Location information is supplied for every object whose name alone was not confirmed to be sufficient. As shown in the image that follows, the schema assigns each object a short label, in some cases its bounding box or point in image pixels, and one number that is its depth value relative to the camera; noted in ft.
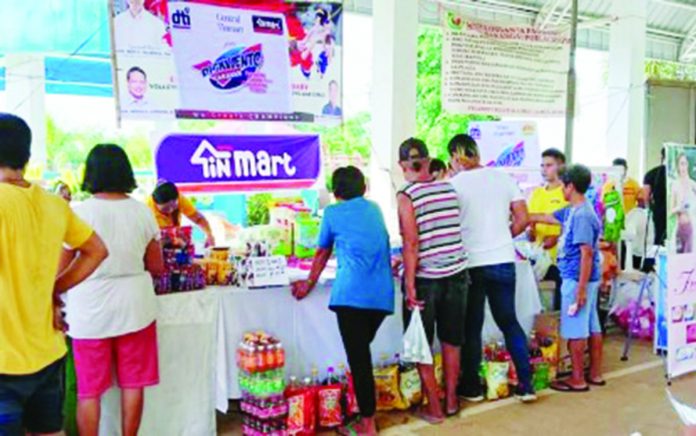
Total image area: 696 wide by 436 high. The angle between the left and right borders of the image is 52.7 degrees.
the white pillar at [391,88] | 17.87
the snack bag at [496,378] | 13.07
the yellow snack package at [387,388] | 12.13
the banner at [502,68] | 17.75
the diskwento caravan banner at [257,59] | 13.14
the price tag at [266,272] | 11.03
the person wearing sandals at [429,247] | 11.32
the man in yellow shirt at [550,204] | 15.24
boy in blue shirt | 12.90
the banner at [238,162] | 13.62
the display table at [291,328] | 10.92
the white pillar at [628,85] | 25.25
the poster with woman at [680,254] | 13.65
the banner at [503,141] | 22.13
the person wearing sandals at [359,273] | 10.57
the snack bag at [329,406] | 11.29
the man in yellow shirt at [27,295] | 6.21
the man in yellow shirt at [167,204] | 12.42
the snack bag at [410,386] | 12.28
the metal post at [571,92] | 19.42
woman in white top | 8.73
